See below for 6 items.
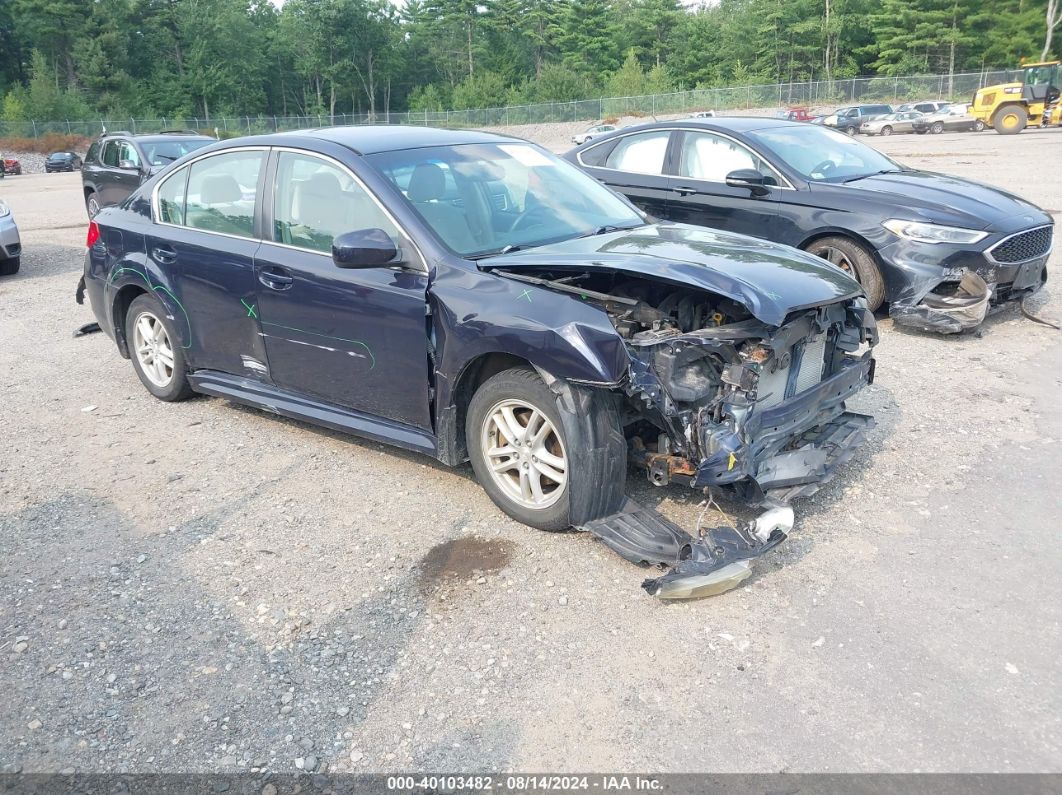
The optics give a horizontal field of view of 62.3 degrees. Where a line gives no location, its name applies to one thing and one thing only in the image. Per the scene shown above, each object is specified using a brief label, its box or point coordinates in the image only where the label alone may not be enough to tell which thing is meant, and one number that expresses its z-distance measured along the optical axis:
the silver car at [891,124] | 43.12
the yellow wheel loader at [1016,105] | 36.41
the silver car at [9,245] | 11.41
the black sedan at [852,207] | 7.01
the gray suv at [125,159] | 14.77
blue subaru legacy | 3.83
